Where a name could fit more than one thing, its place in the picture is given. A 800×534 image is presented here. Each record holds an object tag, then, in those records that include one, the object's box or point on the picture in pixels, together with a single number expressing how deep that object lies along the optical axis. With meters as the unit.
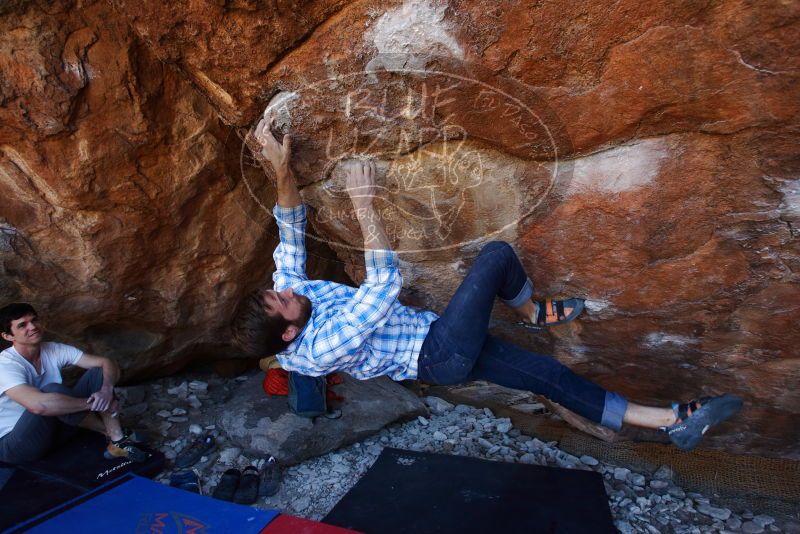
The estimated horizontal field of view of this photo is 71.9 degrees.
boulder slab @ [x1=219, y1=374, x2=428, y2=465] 2.99
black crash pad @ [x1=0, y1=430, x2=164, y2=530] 2.57
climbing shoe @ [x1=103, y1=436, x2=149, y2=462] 2.95
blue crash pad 2.09
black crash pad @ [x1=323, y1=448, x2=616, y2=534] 2.30
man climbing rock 2.09
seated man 2.71
